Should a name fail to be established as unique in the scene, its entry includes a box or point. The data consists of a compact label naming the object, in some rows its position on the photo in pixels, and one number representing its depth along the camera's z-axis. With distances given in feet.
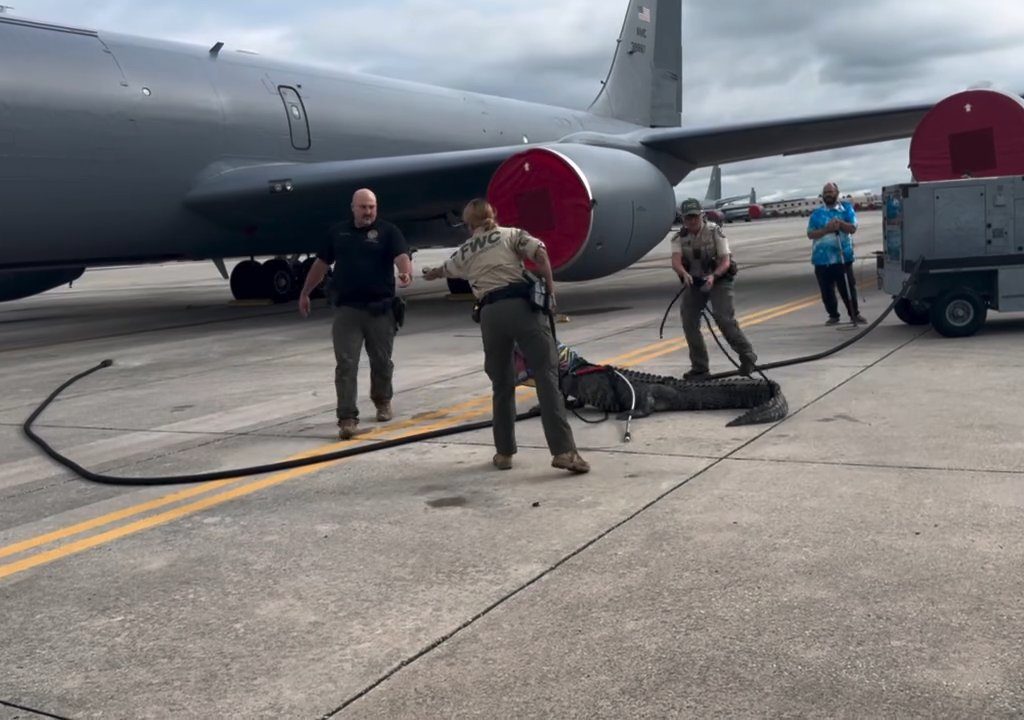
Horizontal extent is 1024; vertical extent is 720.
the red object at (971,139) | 38.65
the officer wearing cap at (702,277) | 26.30
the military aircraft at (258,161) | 38.60
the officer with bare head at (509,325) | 18.13
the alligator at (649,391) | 22.62
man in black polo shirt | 22.99
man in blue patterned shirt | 35.99
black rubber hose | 18.69
